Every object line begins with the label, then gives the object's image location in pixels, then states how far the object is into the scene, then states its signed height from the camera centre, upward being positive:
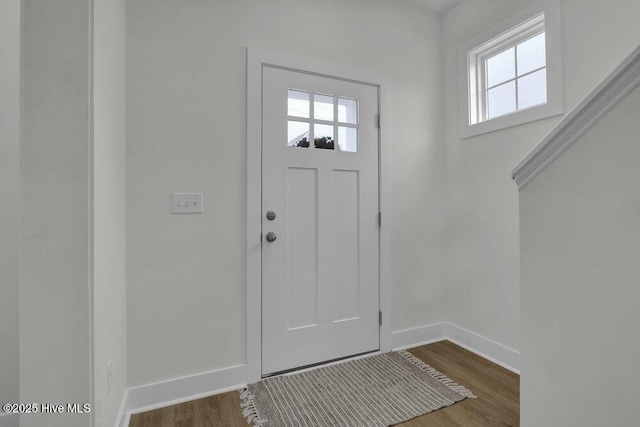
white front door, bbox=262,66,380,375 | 2.05 -0.03
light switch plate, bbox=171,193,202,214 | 1.81 +0.07
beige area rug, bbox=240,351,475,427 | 1.63 -1.03
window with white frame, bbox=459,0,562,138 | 1.89 +0.98
